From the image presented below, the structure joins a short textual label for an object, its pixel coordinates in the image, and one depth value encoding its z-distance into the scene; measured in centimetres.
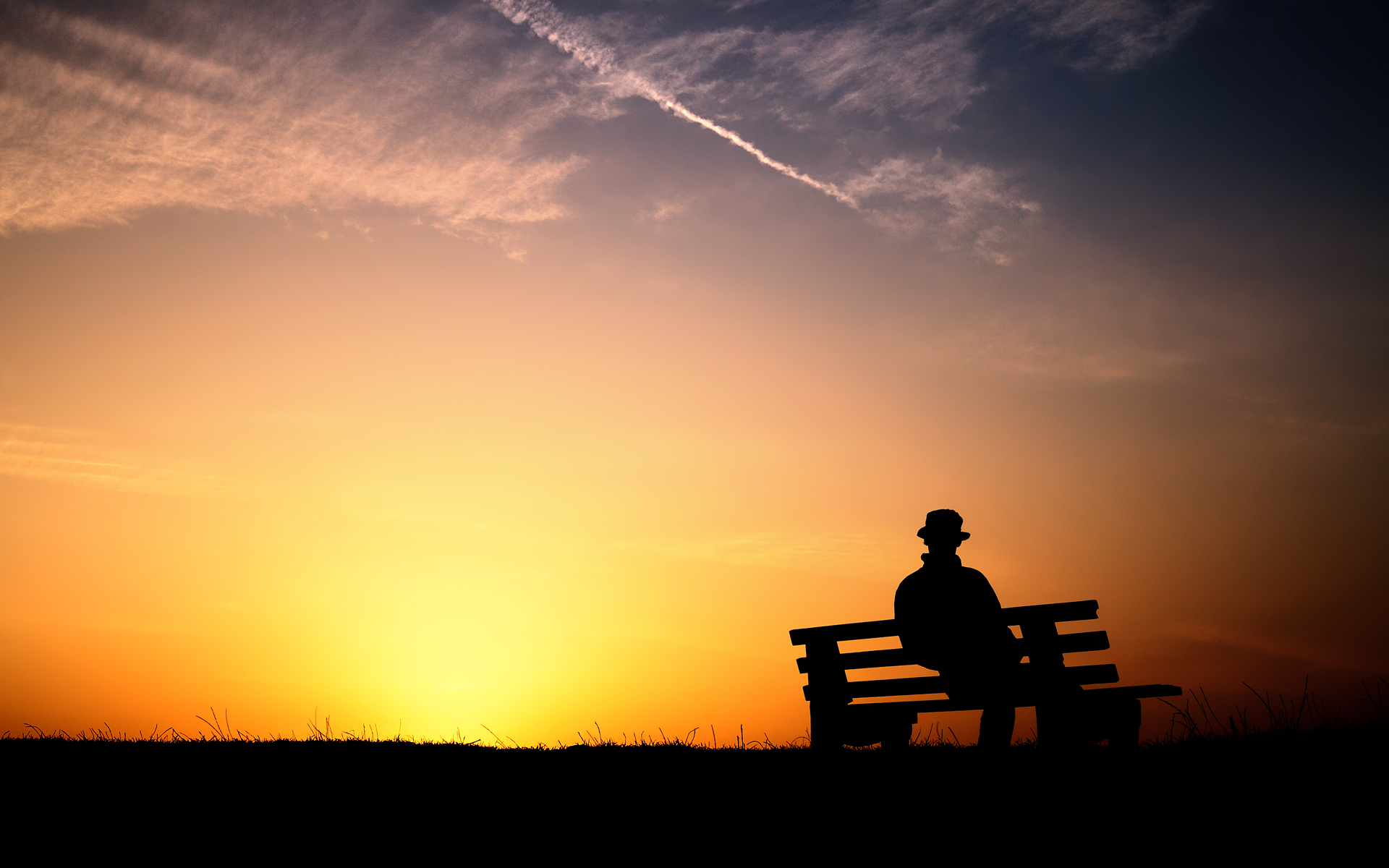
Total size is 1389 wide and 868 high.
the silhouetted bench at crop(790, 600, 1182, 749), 696
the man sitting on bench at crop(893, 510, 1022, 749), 736
